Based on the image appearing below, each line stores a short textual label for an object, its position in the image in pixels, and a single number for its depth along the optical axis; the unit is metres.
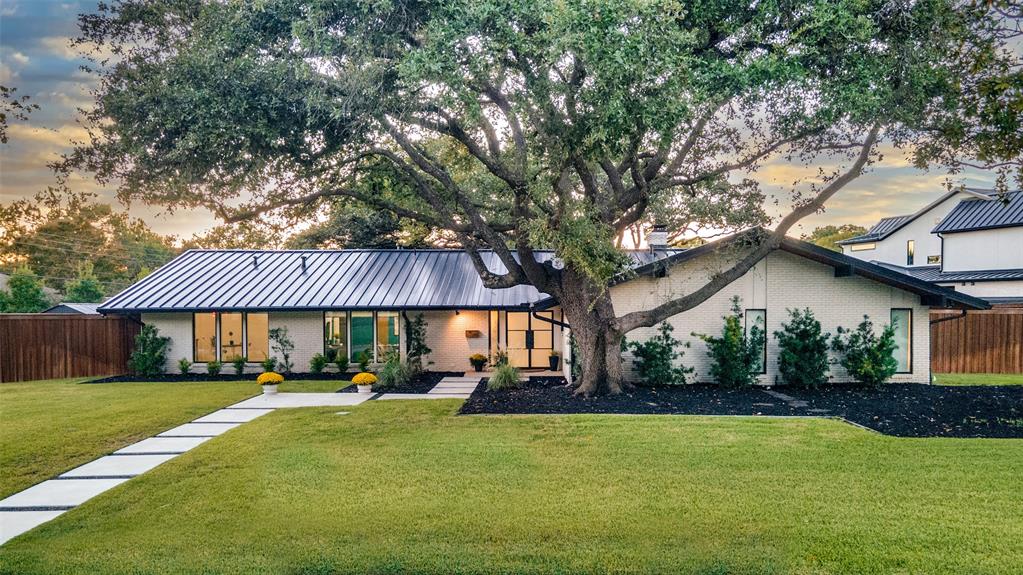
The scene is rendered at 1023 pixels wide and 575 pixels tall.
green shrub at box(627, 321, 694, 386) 12.18
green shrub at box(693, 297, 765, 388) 12.08
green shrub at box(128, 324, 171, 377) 15.44
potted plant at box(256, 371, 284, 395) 11.72
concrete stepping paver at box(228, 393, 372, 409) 10.80
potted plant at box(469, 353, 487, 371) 15.73
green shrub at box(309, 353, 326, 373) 15.59
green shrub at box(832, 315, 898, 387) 11.94
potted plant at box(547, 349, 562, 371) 15.86
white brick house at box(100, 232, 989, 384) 12.58
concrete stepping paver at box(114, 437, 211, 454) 7.42
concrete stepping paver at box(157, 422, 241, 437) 8.38
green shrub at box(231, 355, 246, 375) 15.65
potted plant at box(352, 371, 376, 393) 12.04
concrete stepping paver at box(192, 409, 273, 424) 9.34
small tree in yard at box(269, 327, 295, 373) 15.98
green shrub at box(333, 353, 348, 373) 15.62
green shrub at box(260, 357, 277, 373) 15.37
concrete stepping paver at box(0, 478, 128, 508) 5.39
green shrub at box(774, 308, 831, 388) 12.03
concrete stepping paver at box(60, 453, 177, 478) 6.39
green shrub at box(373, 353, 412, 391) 13.18
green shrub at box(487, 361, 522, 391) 12.05
